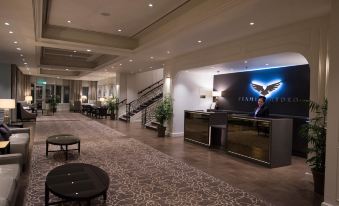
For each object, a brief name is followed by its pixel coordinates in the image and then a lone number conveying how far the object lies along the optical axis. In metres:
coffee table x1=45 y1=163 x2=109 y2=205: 2.89
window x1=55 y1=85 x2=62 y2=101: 23.44
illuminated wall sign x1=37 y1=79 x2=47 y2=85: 22.25
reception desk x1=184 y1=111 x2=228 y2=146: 7.75
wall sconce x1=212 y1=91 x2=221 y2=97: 10.04
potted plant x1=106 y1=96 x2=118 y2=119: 15.81
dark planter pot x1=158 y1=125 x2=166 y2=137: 9.52
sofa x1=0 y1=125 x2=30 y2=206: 2.72
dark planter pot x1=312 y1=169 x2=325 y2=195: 3.99
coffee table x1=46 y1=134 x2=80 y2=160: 5.73
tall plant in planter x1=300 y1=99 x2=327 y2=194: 4.03
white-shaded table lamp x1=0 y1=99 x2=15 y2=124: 6.59
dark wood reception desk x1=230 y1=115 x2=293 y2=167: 5.64
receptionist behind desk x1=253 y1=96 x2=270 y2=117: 6.71
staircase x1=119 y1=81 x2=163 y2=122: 14.95
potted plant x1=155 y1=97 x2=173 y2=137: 9.48
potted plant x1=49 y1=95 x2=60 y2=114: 19.56
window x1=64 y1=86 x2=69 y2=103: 23.92
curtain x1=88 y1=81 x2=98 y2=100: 24.62
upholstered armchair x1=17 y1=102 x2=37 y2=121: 13.23
